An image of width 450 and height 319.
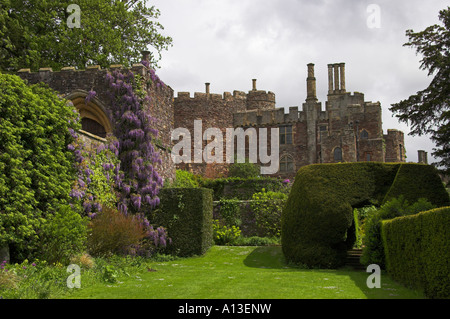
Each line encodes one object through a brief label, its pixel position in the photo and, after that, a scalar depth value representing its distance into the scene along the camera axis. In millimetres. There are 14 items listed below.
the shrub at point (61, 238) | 10664
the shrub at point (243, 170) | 34750
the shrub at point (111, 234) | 12547
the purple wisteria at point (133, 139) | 16516
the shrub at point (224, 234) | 19797
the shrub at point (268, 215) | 20734
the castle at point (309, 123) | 35062
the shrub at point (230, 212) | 21016
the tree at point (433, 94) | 16578
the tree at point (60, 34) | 22656
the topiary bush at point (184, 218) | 16734
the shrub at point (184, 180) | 20203
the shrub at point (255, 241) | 19391
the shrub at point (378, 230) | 13094
